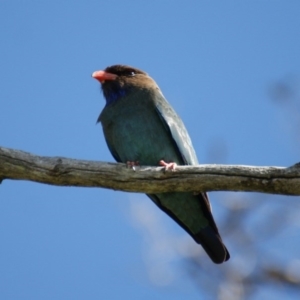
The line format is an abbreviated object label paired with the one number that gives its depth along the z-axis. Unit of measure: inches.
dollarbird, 632.4
